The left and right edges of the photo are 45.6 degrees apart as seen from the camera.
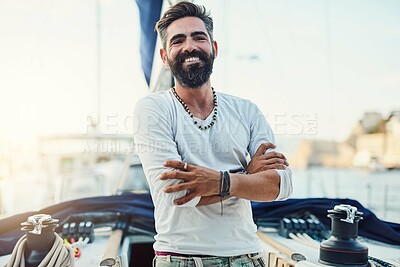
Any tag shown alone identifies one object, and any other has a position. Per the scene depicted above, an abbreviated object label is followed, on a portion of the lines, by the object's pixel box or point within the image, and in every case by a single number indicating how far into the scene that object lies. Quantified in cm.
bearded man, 134
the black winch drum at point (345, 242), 162
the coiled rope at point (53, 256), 148
